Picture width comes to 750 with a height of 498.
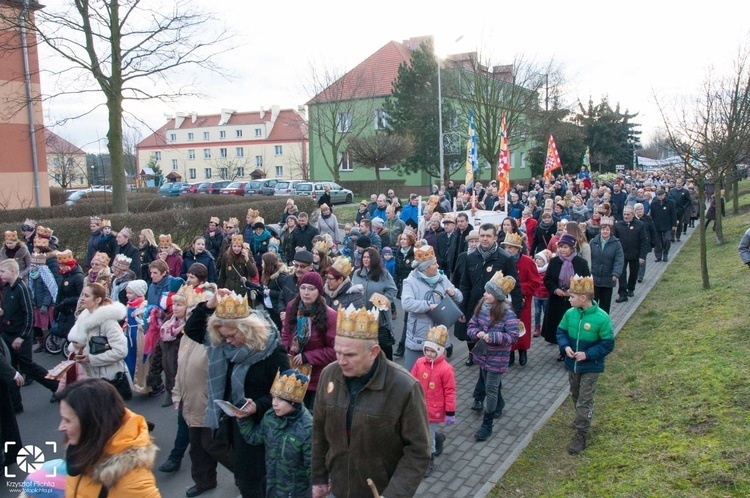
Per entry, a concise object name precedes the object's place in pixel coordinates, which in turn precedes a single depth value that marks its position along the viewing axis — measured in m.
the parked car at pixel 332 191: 39.06
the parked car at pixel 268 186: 41.31
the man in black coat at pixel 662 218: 16.69
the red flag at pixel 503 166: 17.42
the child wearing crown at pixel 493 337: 6.14
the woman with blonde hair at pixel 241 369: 4.22
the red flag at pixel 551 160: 26.36
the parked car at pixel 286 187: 39.84
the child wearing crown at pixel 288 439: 3.86
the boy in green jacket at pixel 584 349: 5.76
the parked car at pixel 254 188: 42.47
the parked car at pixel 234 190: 43.03
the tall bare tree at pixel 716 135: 11.35
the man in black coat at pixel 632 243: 12.38
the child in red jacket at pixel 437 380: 5.29
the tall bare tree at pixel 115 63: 19.14
